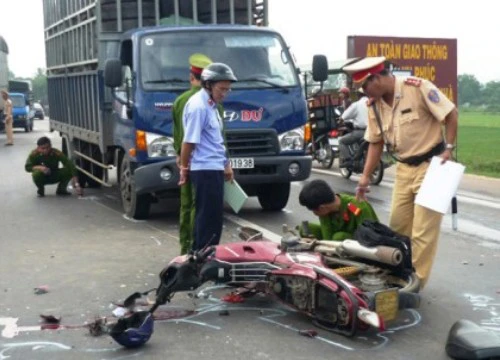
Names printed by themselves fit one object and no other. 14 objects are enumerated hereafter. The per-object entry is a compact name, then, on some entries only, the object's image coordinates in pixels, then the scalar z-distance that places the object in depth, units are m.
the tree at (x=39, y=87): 123.94
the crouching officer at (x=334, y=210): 6.31
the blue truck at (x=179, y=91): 10.22
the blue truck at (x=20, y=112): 41.47
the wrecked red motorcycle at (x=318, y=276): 5.45
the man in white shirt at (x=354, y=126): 15.06
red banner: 21.70
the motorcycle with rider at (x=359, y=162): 15.02
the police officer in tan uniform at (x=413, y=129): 6.28
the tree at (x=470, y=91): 89.62
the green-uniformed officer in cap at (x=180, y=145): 7.57
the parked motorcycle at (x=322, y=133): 18.84
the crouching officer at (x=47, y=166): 13.65
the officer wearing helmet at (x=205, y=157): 7.00
